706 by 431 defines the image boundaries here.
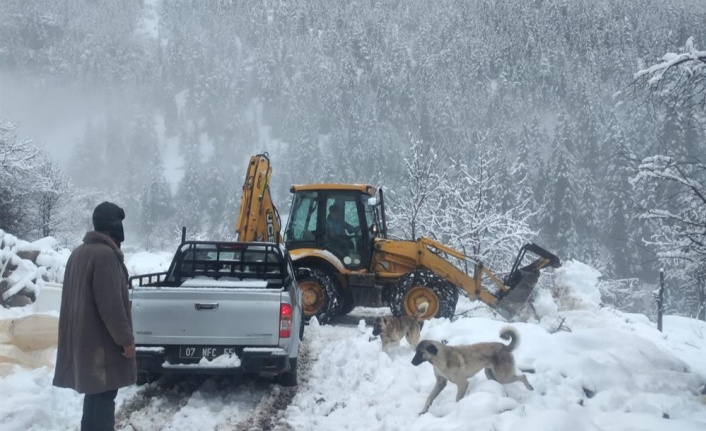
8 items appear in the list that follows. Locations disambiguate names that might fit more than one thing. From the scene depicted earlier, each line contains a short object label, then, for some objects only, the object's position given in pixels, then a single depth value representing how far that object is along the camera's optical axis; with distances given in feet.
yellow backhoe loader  36.63
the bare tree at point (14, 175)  87.76
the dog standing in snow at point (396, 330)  27.14
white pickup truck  20.59
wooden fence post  63.29
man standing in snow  13.35
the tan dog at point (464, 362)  18.98
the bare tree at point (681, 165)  18.10
